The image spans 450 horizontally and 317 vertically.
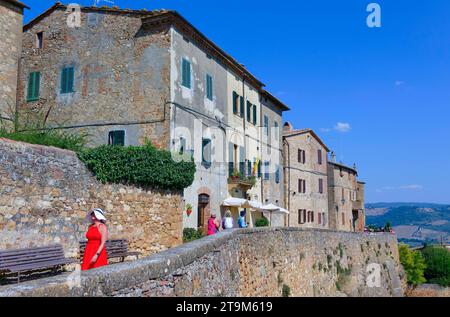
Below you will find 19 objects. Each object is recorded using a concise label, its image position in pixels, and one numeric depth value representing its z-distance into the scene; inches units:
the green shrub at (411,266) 1315.2
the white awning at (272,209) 954.1
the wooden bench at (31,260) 323.9
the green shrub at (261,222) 985.5
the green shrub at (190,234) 655.8
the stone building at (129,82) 708.7
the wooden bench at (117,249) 437.5
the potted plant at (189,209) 727.0
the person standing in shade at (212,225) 612.6
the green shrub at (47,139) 449.6
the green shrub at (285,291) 522.0
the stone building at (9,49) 705.0
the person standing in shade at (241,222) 784.2
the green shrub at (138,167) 481.1
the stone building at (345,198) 1595.7
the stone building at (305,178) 1277.1
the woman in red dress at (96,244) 280.2
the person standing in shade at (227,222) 671.8
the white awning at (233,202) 864.9
